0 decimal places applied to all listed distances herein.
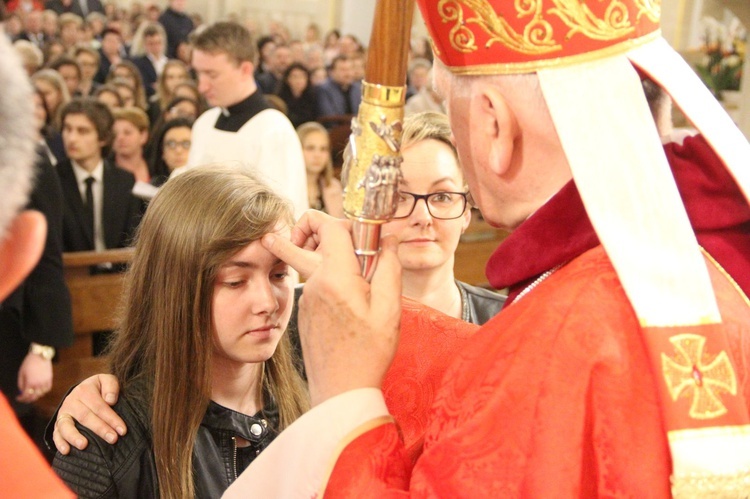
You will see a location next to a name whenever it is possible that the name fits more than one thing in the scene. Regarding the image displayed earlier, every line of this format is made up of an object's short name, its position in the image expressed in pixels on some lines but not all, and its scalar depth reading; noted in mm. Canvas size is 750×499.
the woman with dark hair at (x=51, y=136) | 6410
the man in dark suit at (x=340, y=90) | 11125
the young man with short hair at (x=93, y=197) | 5406
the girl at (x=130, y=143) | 6516
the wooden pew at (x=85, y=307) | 4836
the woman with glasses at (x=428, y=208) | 3090
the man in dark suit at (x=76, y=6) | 12727
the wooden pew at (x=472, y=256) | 6219
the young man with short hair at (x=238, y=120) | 5039
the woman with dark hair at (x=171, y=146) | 6402
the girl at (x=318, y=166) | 6441
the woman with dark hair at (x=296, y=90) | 10898
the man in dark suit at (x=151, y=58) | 11062
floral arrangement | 8695
